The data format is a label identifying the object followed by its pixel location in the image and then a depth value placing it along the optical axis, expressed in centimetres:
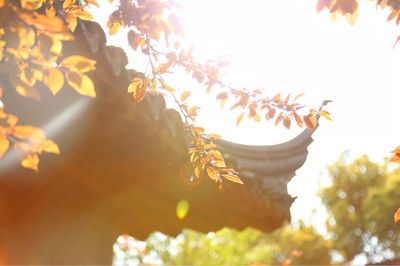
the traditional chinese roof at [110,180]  316
